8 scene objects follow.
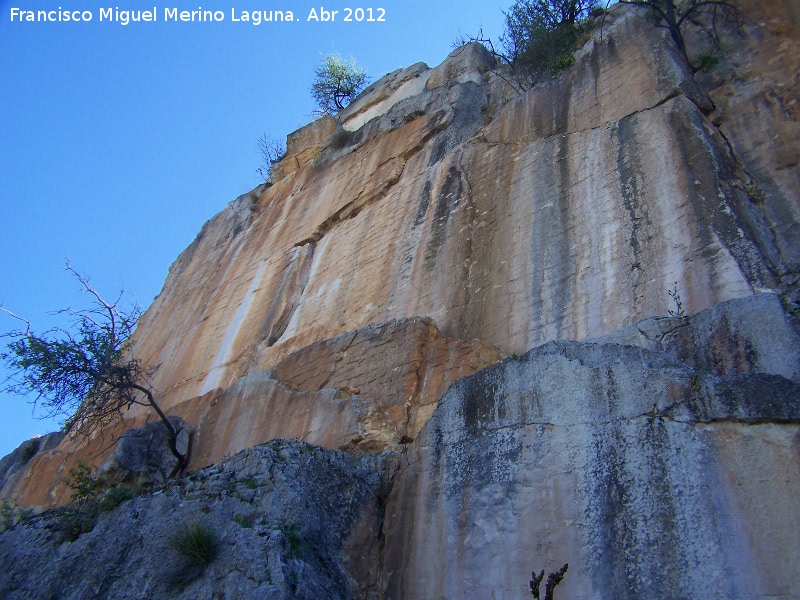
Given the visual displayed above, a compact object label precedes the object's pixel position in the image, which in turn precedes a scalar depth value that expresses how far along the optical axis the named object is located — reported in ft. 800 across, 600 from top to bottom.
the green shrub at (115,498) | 20.77
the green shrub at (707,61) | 31.48
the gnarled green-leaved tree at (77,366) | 32.19
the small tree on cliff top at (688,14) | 33.32
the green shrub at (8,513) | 31.15
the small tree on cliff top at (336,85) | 69.72
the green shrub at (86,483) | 26.63
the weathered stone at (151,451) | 31.76
